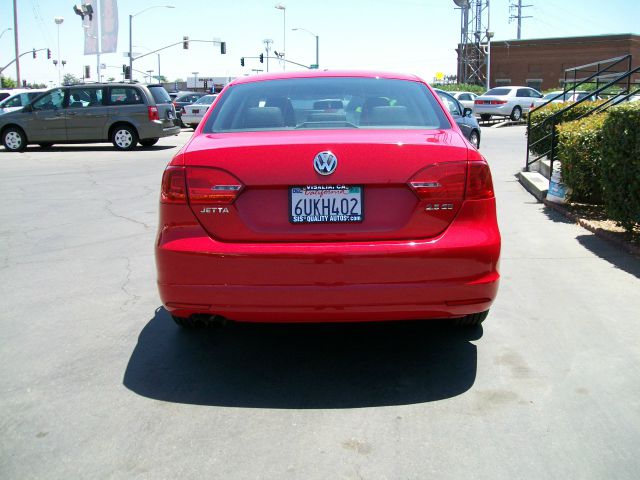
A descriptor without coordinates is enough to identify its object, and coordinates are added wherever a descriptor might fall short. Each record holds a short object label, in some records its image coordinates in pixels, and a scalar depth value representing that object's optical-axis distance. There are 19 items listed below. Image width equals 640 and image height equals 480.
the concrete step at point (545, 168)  12.18
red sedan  3.60
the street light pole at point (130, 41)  52.76
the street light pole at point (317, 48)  67.38
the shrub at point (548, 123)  13.23
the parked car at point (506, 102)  33.72
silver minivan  20.31
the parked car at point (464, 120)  15.30
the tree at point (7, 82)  98.94
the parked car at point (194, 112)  29.39
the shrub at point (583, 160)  8.62
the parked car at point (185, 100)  35.31
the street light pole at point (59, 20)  75.81
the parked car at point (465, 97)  39.44
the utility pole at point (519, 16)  88.47
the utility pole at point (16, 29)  52.78
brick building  62.97
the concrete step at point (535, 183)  10.48
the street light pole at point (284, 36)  76.71
